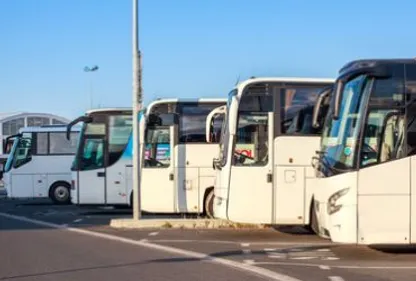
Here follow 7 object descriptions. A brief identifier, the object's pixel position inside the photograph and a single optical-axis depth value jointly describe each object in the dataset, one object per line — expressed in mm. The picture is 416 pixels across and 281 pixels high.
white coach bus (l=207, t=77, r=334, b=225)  14703
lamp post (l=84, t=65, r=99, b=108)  49844
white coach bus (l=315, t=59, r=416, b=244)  11281
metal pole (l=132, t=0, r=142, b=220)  17594
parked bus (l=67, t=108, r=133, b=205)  22172
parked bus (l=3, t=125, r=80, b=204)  27875
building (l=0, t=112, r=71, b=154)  59500
